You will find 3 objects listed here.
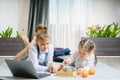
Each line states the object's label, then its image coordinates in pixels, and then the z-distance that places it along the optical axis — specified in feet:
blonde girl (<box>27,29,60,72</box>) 7.54
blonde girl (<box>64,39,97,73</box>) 7.90
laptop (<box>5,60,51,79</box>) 6.15
